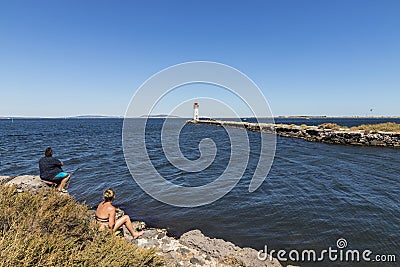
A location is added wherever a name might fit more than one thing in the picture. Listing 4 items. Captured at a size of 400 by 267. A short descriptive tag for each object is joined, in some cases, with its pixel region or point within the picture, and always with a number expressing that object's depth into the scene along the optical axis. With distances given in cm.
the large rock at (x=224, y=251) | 473
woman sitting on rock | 540
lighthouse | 9514
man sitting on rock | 819
